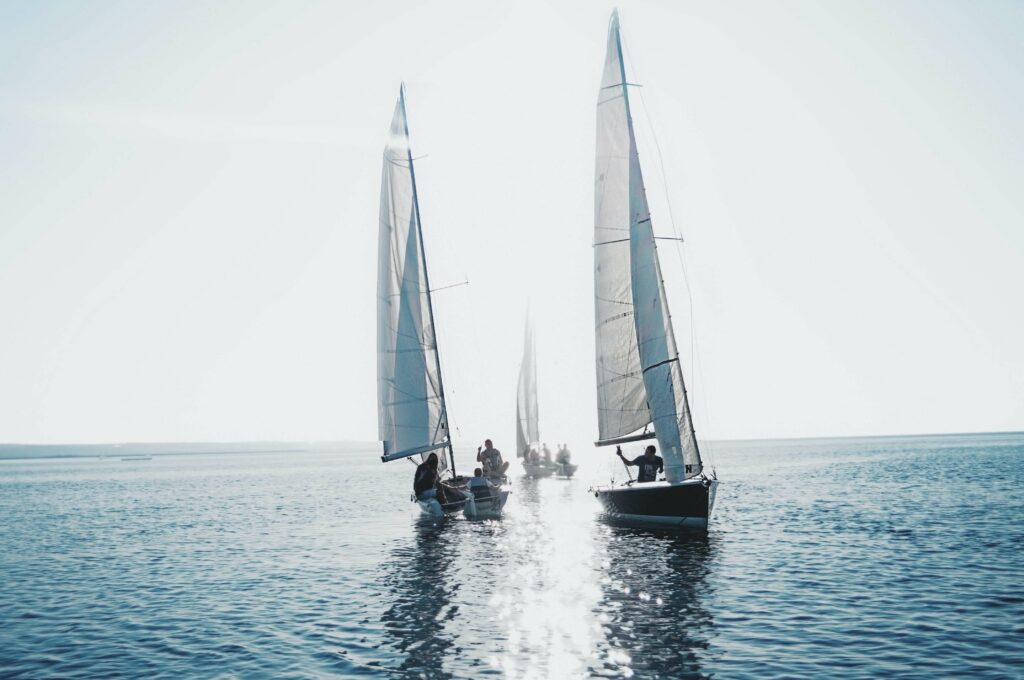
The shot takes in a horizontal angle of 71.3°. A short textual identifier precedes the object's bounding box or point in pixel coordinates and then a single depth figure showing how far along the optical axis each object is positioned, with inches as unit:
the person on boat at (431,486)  1378.0
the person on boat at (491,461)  1636.0
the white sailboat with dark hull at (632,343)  1155.3
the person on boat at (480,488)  1416.1
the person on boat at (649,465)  1258.0
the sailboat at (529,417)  2869.1
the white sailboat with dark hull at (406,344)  1449.3
